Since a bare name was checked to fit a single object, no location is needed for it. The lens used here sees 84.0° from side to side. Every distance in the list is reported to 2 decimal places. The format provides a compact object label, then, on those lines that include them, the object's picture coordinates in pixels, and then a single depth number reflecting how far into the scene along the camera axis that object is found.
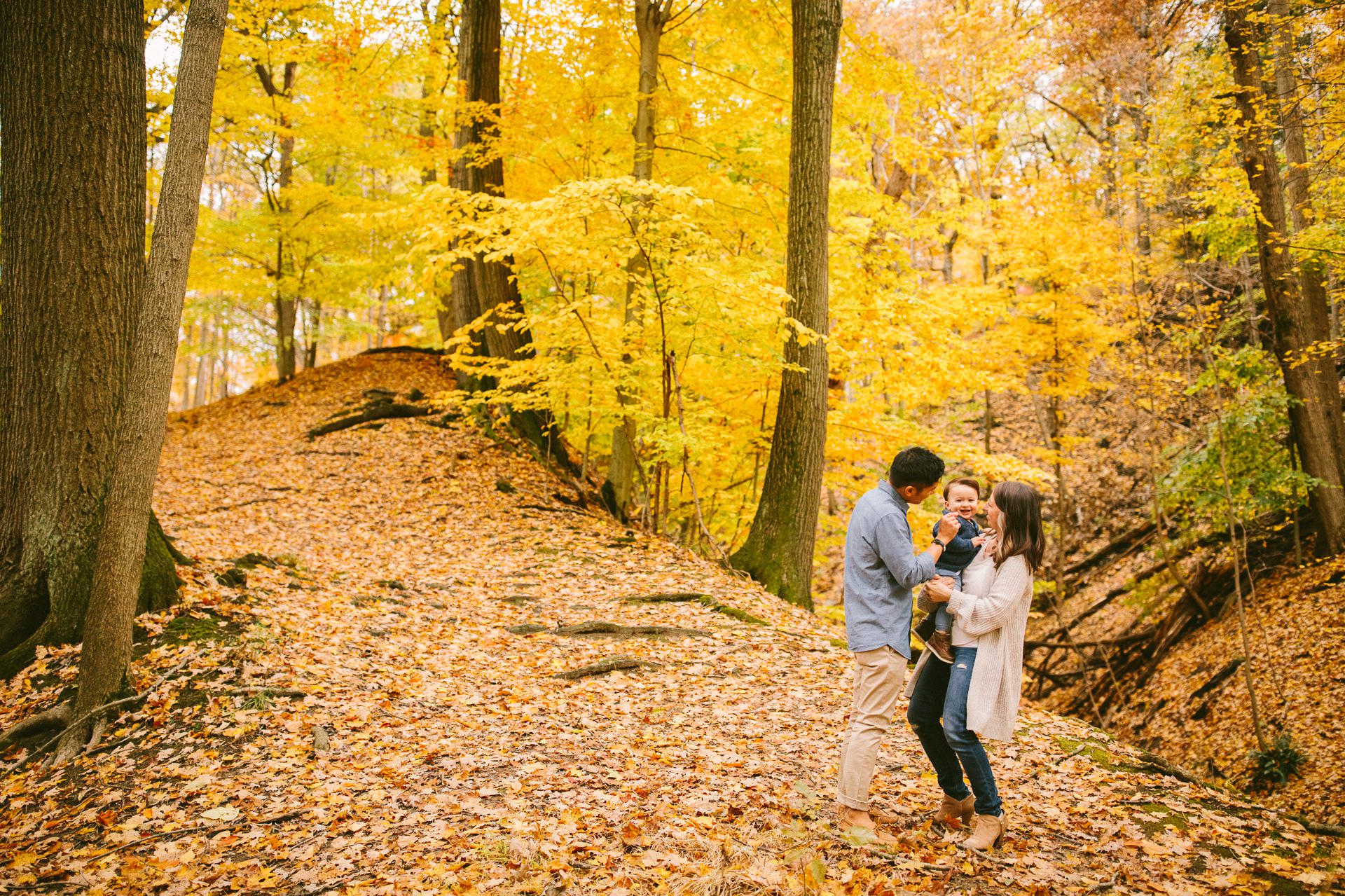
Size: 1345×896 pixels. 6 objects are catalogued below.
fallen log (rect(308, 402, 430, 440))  13.63
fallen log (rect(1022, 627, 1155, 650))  10.50
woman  3.27
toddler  3.48
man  3.40
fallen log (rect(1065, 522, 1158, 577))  13.64
